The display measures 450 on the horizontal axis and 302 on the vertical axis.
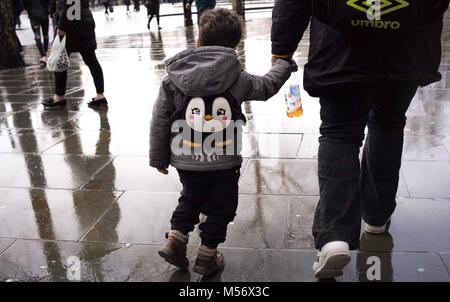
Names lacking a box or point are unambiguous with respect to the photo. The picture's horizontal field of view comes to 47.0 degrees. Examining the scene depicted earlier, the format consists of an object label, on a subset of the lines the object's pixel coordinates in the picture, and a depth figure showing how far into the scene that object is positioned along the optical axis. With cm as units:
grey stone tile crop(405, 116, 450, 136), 457
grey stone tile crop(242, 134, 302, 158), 426
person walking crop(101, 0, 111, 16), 2894
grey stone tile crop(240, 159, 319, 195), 356
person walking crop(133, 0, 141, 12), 3431
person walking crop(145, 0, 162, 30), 1786
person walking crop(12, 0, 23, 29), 1289
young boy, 244
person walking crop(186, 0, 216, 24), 1050
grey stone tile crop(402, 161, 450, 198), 338
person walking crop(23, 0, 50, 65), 1054
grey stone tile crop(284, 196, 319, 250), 285
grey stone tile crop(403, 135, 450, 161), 398
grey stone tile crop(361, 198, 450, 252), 276
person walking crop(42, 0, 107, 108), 598
